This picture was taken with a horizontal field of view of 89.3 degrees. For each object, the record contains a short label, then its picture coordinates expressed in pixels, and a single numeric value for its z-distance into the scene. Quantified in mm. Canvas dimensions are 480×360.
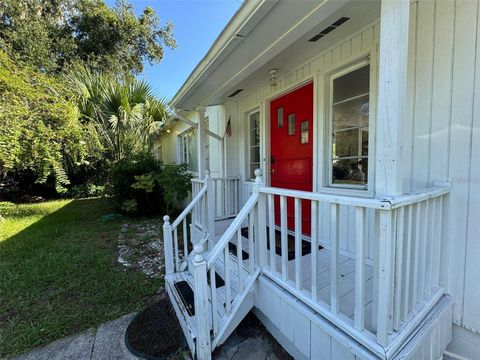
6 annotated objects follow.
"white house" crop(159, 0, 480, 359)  1300
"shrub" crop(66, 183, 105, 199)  10523
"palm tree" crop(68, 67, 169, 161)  7086
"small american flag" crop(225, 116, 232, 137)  4453
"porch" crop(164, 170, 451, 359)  1272
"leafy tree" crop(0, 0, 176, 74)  10016
